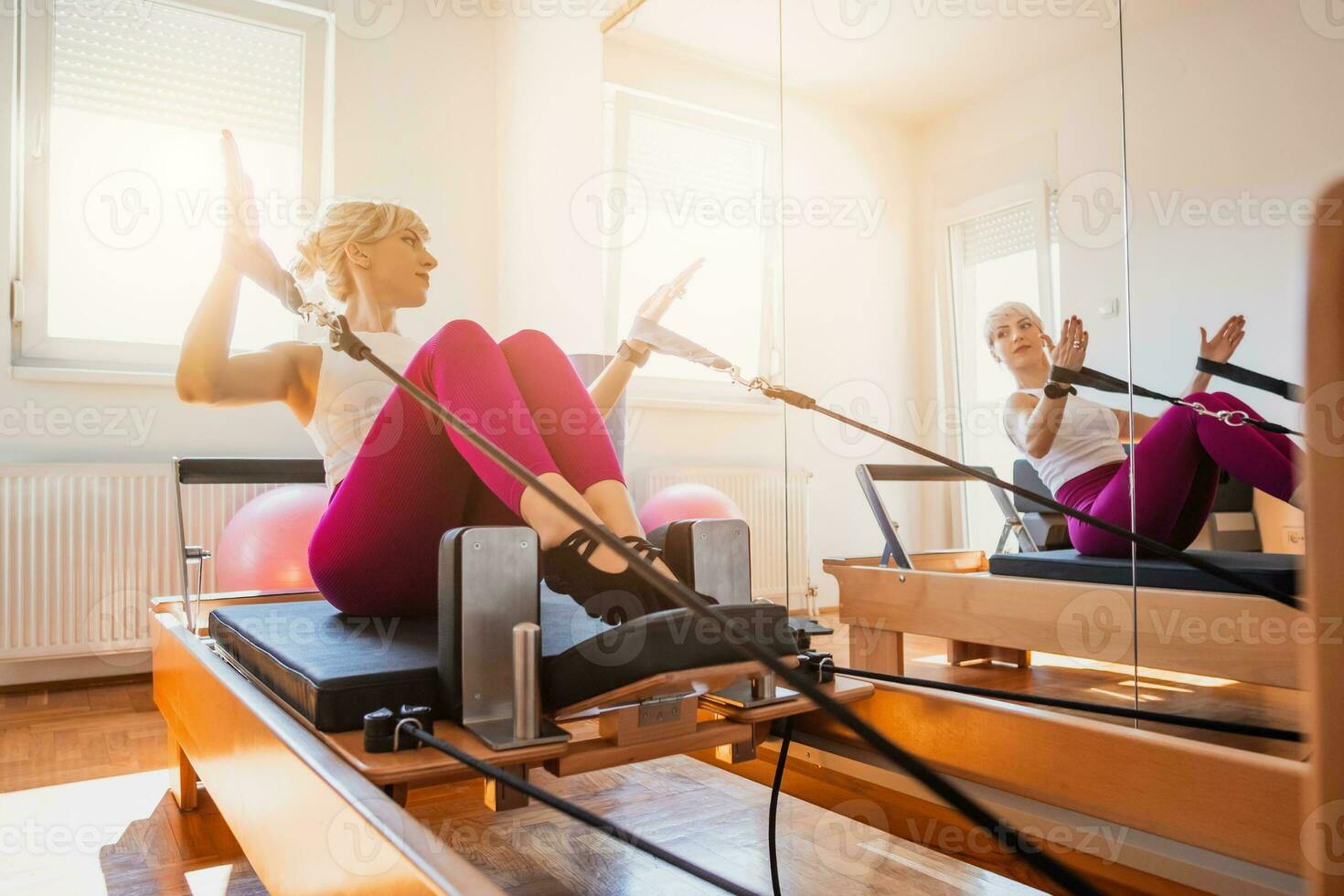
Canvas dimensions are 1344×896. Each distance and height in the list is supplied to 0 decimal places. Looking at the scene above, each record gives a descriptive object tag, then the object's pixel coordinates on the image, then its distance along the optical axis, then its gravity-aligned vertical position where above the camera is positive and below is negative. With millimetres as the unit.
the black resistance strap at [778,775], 1092 -394
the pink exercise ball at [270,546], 2637 -241
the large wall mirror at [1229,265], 1386 +334
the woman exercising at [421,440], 1097 +36
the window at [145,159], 2924 +1081
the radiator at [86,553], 2688 -268
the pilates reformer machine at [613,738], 818 -290
